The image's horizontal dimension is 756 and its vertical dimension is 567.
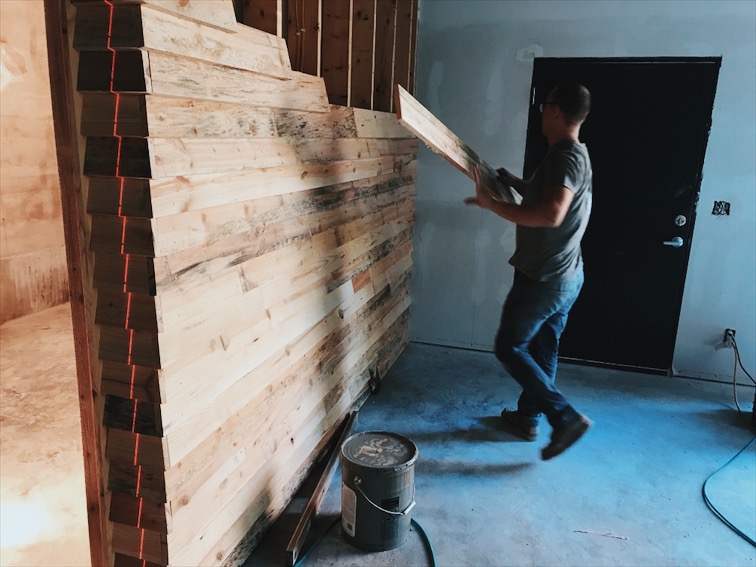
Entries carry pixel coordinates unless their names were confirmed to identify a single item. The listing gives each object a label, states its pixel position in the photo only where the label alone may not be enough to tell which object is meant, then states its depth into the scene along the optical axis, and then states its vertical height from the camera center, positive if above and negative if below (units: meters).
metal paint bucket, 2.24 -1.32
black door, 3.80 -0.23
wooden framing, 2.83 +0.52
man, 2.64 -0.46
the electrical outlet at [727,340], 4.01 -1.22
